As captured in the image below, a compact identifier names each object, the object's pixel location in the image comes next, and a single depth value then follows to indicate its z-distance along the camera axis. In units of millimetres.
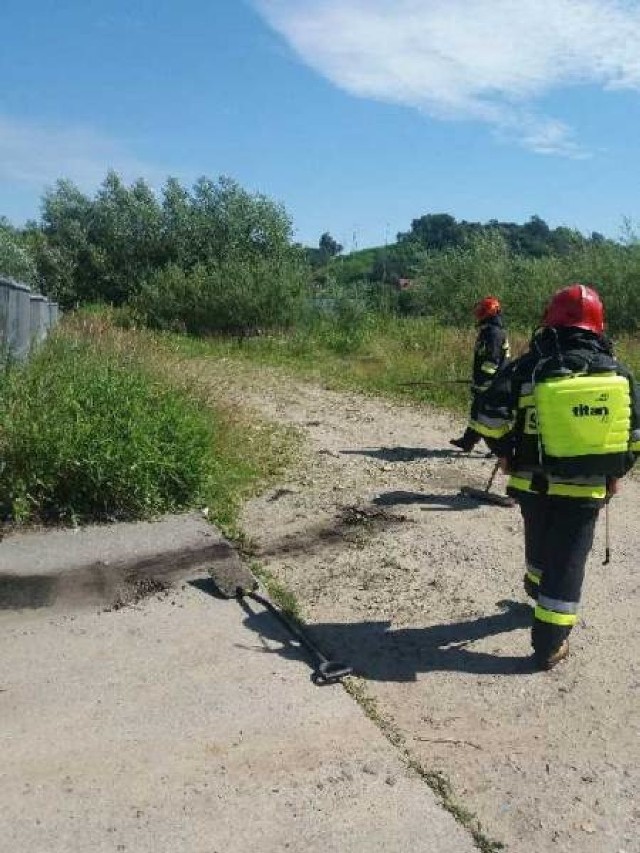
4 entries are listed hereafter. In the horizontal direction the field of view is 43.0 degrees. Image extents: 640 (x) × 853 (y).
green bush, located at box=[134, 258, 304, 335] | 22359
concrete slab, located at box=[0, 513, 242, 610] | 4523
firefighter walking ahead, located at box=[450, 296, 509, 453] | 8375
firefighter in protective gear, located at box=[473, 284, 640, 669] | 3734
